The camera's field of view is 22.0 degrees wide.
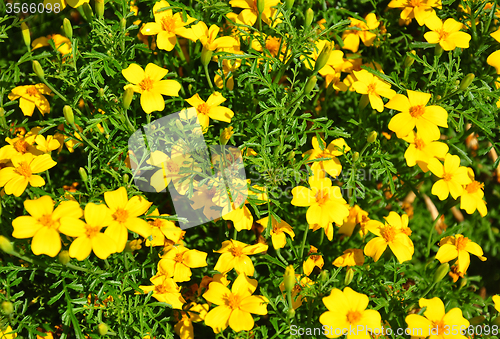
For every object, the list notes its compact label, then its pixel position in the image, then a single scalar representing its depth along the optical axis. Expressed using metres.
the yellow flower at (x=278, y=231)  0.60
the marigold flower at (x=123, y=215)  0.57
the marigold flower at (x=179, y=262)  0.60
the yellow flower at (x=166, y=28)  0.61
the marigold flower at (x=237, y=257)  0.59
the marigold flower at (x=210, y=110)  0.60
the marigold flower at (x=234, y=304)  0.58
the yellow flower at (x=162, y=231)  0.60
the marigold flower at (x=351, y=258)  0.62
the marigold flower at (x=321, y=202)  0.59
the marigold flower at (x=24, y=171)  0.58
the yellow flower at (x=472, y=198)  0.61
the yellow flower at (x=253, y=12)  0.62
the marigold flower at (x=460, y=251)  0.61
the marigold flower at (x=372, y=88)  0.61
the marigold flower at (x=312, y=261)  0.60
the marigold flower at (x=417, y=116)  0.60
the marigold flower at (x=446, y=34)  0.62
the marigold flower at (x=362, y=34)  0.65
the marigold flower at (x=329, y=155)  0.61
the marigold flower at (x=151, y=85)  0.59
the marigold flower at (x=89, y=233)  0.56
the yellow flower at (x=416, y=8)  0.63
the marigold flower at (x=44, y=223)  0.56
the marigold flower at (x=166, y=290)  0.60
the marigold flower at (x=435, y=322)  0.58
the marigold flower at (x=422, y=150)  0.61
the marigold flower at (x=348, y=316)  0.57
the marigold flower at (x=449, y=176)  0.61
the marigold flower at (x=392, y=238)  0.60
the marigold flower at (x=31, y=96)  0.62
